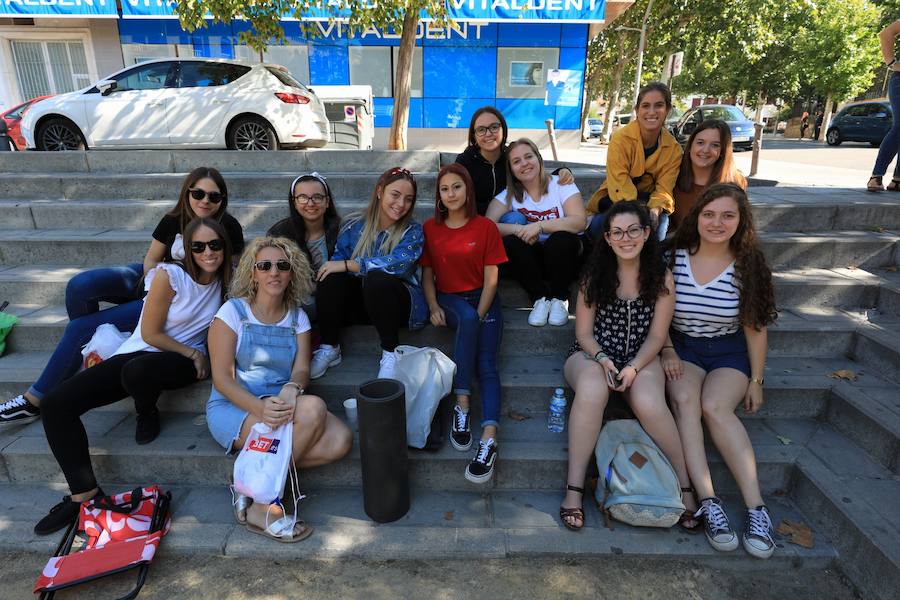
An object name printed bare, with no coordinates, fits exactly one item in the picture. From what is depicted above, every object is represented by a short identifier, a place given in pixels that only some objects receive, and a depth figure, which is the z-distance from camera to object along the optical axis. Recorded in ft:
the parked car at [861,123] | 58.03
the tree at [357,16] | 21.18
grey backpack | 8.05
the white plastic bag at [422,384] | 9.18
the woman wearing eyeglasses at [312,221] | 10.63
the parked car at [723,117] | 51.21
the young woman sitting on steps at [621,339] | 8.61
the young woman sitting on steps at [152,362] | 8.30
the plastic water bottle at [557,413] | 9.87
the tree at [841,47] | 87.20
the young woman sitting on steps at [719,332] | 8.55
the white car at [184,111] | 23.17
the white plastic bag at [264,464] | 7.88
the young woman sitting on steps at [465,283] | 9.75
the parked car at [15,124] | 30.14
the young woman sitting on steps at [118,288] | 9.73
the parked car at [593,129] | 114.11
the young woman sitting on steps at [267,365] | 8.34
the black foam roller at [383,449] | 7.77
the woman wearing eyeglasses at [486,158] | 12.58
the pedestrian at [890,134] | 17.04
